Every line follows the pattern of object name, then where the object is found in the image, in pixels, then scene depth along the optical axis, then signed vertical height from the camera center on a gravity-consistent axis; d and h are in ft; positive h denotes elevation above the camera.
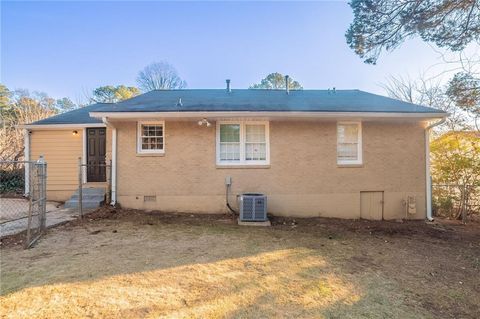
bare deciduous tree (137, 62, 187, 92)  95.70 +32.95
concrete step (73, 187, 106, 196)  29.48 -3.93
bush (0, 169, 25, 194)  38.45 -3.41
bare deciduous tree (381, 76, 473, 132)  30.17 +12.96
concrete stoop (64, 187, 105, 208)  27.58 -4.64
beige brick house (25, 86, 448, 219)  25.77 -0.04
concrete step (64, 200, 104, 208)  27.45 -5.11
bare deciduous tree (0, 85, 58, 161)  47.91 +12.63
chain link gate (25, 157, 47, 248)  16.60 -2.96
